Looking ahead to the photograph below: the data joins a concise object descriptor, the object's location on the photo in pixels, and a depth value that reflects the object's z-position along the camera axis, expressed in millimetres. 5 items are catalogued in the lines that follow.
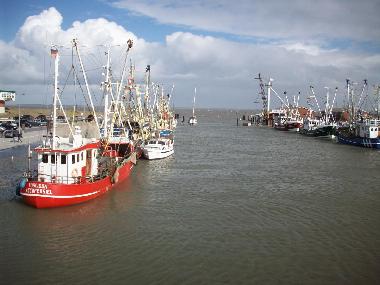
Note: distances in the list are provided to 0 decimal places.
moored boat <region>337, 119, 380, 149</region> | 71250
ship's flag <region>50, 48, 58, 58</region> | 26891
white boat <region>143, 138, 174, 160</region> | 49625
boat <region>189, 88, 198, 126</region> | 148812
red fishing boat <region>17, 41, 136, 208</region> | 25375
